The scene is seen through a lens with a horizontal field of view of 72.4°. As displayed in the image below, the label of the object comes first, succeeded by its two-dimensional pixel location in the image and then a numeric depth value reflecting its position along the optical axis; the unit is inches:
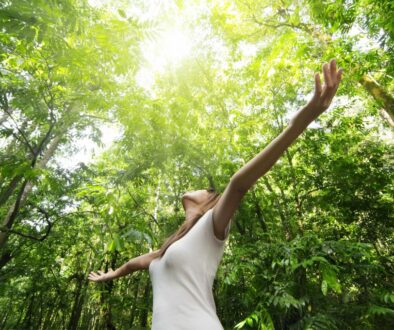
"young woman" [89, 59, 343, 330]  37.1
